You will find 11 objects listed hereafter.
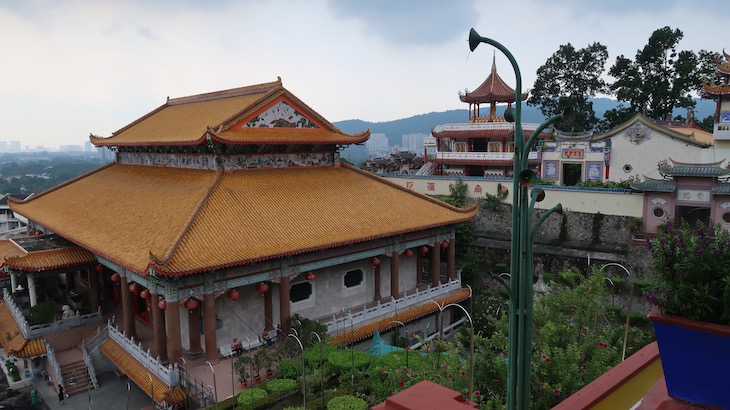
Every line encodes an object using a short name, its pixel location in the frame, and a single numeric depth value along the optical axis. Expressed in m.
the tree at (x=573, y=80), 50.34
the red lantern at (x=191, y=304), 14.88
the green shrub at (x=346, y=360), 14.39
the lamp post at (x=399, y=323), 18.13
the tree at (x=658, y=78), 43.38
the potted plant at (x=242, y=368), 14.45
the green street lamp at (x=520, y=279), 4.20
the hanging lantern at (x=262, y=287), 16.53
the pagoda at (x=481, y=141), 35.03
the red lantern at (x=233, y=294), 15.70
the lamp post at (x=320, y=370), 13.06
